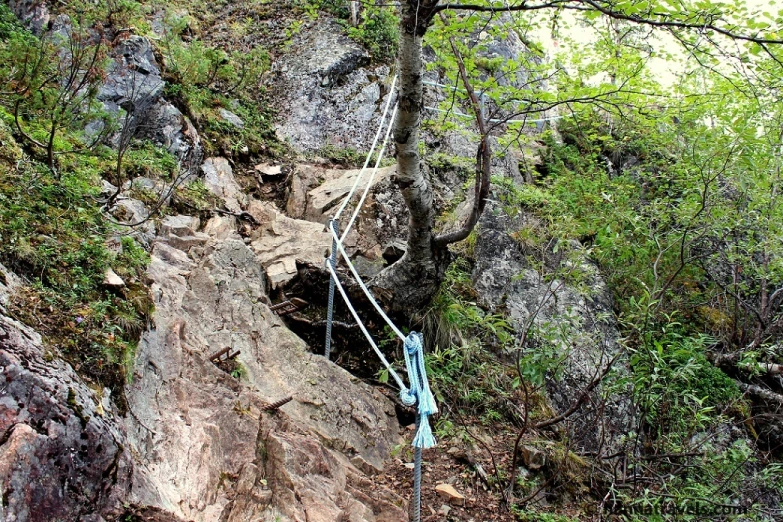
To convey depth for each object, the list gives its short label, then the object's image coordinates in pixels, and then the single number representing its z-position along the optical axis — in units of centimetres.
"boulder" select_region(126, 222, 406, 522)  302
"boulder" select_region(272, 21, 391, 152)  915
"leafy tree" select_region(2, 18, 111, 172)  464
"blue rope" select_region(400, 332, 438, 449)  306
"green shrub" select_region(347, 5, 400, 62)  1039
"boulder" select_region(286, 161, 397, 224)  707
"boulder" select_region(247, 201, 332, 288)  571
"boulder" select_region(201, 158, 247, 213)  680
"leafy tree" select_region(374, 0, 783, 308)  346
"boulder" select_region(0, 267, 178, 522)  213
